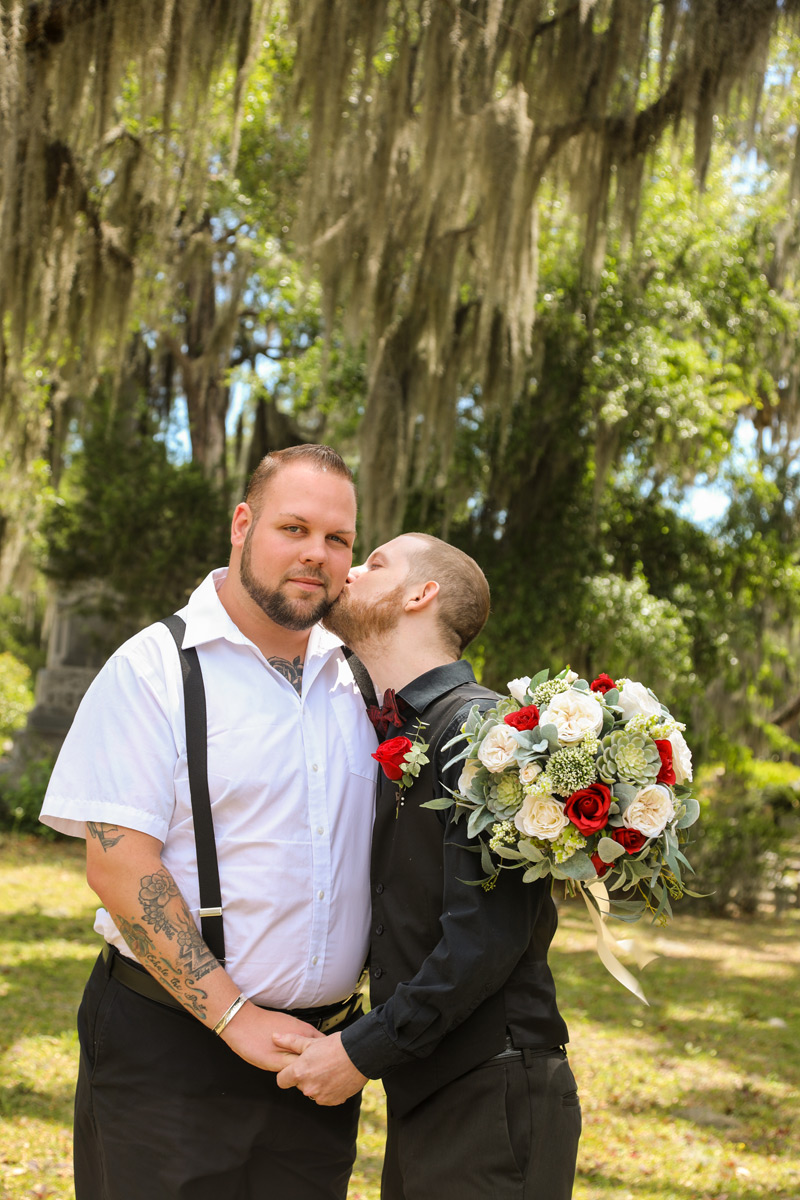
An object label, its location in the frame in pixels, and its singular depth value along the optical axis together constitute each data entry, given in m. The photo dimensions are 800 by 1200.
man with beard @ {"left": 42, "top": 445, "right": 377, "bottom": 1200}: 2.03
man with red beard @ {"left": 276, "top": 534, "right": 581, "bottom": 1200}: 1.93
